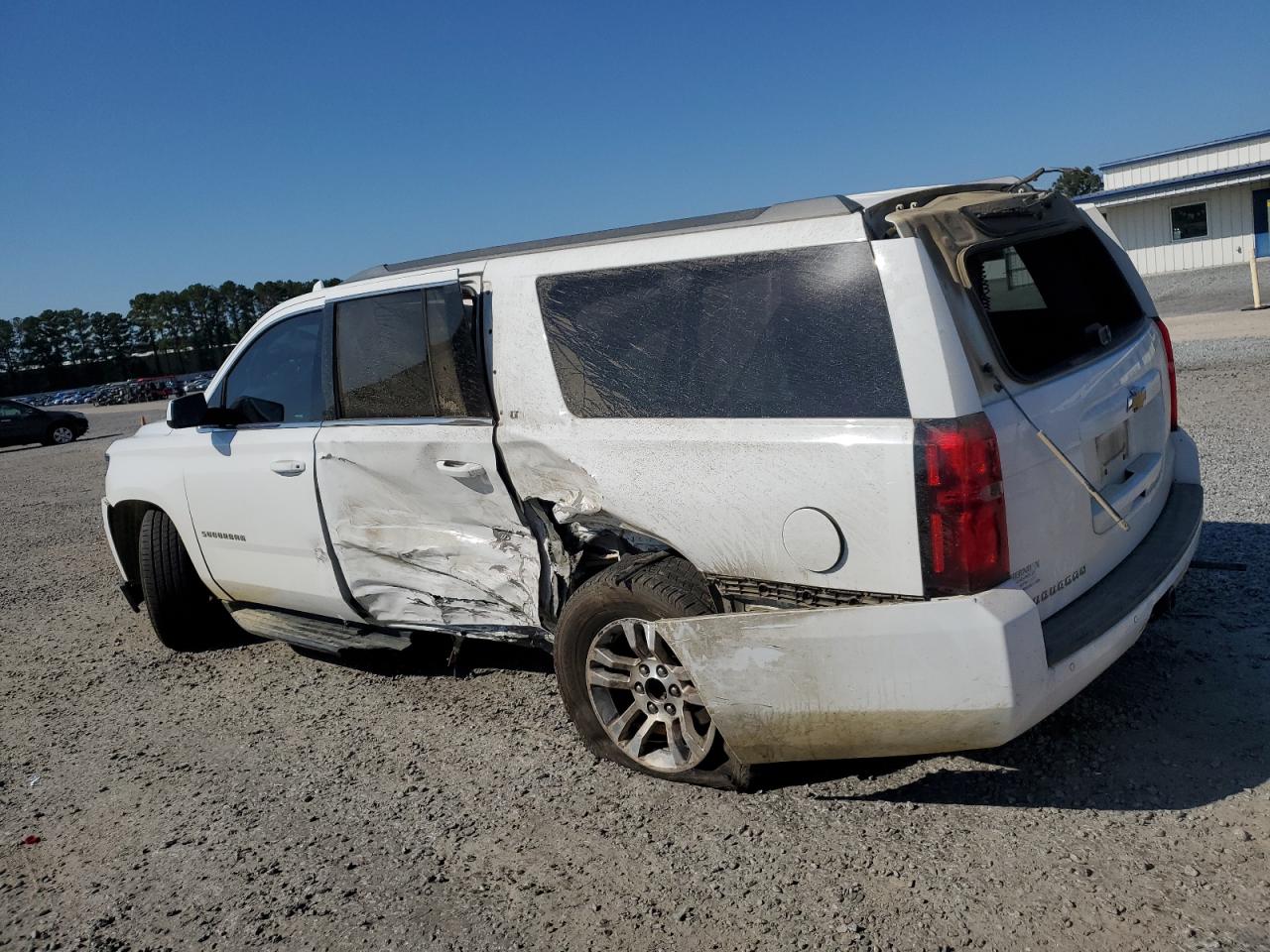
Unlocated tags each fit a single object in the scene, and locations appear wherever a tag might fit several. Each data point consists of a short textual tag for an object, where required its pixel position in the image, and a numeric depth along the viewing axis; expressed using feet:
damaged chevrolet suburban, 9.52
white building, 111.14
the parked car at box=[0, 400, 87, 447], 91.86
